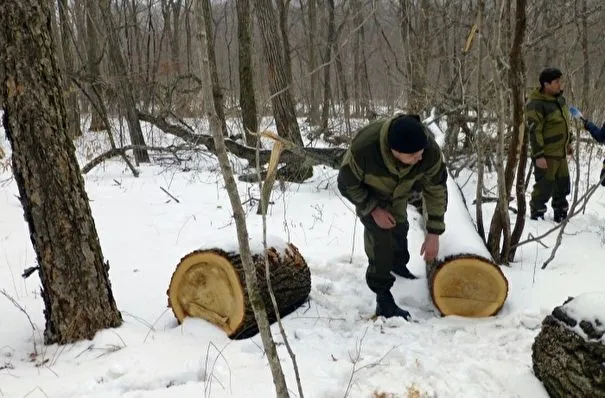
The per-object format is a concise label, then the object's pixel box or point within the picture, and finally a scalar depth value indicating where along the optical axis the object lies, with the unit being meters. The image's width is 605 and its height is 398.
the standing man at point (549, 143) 5.24
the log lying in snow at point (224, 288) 2.85
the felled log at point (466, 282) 3.14
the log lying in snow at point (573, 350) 1.96
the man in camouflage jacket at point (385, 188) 3.12
